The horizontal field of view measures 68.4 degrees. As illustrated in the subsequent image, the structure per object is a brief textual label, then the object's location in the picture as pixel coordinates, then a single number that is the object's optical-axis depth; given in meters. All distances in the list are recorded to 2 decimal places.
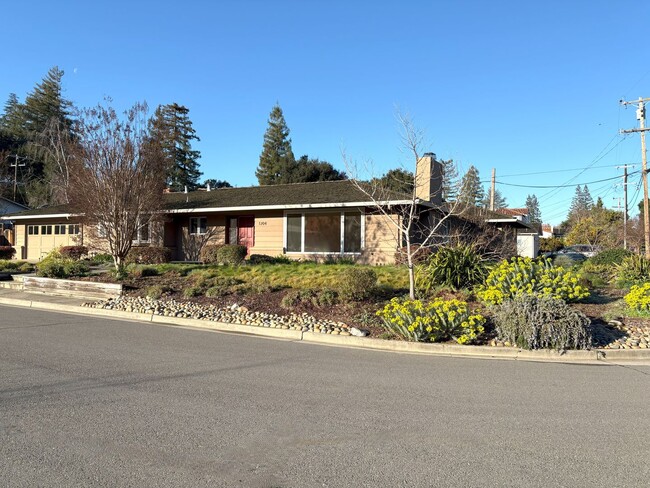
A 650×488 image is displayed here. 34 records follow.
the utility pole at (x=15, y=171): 52.81
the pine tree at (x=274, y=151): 55.94
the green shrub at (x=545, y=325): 8.35
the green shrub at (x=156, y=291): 13.94
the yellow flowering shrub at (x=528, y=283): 10.69
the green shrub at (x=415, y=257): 15.23
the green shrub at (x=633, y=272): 14.04
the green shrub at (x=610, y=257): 18.30
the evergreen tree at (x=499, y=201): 97.37
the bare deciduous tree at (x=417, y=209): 12.14
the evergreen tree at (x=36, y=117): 59.34
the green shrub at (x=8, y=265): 21.64
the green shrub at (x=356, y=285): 11.67
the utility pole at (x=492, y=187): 35.52
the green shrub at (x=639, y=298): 10.68
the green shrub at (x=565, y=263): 18.78
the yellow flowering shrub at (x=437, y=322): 8.92
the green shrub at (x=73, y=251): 23.06
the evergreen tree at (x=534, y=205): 139.51
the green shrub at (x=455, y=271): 12.66
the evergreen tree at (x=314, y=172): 48.82
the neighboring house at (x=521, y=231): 26.22
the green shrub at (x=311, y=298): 11.81
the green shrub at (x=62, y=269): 17.19
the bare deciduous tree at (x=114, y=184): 16.06
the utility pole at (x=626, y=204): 44.34
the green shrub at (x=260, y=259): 18.89
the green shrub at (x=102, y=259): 22.25
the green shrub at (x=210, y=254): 20.05
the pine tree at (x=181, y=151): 58.50
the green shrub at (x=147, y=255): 20.48
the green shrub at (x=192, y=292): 13.61
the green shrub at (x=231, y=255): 18.28
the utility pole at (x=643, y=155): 25.55
